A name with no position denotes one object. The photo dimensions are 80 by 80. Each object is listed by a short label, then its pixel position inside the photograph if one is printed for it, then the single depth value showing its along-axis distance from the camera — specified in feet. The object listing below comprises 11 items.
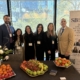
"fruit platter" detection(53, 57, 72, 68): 4.35
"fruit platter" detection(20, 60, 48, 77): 3.89
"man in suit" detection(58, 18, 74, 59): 6.55
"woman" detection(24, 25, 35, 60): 6.70
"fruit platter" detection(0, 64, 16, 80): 3.70
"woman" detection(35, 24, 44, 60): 6.68
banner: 7.20
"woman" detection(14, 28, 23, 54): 6.78
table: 3.81
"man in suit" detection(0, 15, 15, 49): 6.93
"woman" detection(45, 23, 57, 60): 6.65
